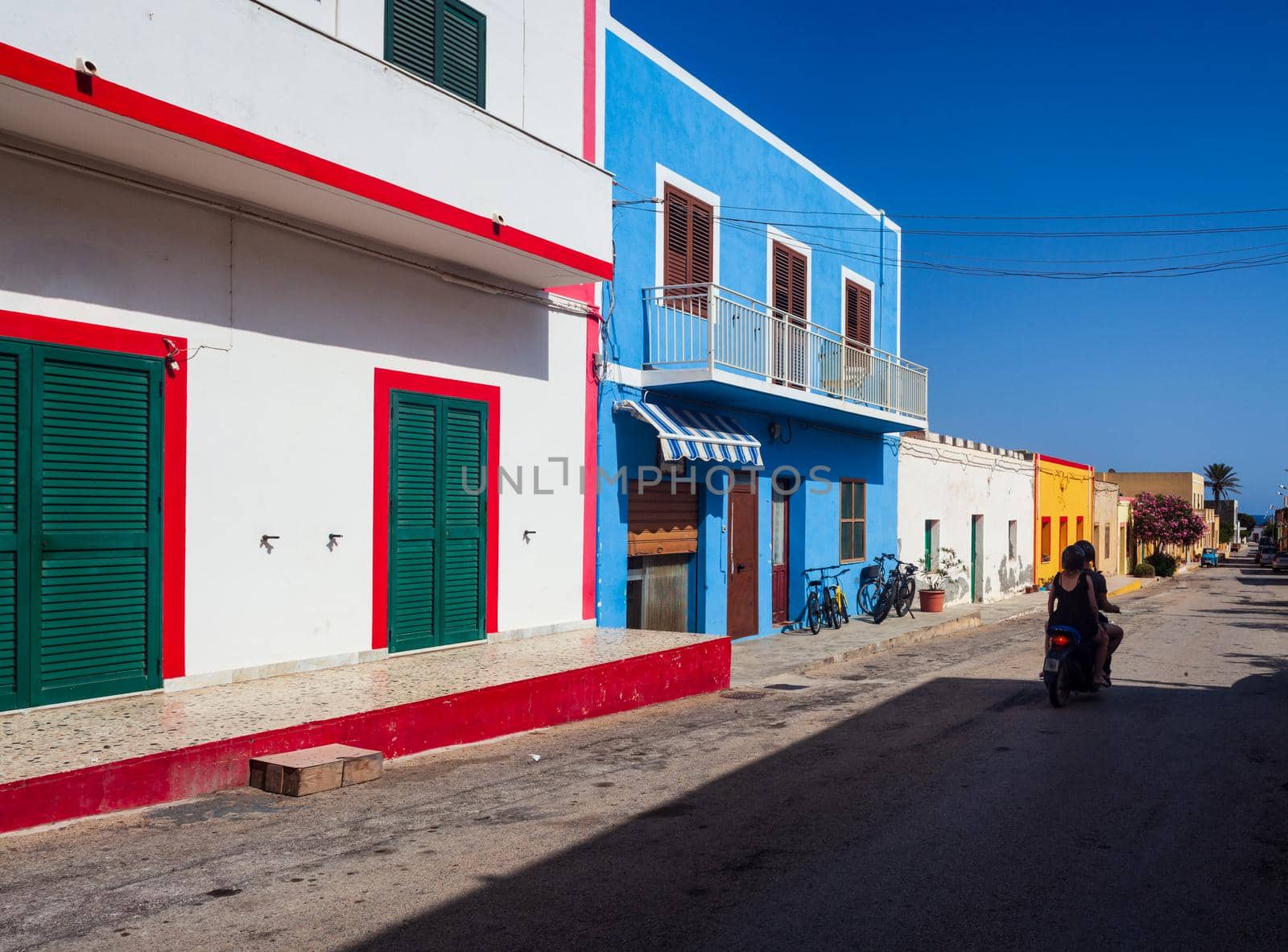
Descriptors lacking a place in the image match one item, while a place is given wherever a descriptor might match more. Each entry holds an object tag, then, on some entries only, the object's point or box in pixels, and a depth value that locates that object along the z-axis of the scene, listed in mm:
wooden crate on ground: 6133
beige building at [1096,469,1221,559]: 70062
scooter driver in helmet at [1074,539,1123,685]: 9781
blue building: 12953
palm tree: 106938
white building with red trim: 6691
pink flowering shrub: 54556
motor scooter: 9531
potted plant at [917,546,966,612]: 20922
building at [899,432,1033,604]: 22547
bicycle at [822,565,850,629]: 17469
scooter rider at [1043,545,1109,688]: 9711
